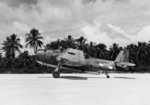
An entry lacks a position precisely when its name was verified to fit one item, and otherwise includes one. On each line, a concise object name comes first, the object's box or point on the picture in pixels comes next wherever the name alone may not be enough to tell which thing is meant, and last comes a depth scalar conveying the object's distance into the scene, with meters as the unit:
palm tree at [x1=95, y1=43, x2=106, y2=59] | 82.78
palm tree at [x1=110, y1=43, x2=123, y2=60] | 84.62
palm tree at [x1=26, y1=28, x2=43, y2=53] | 65.37
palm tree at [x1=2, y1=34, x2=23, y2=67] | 64.94
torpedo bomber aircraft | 16.91
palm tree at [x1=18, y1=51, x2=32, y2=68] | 70.50
